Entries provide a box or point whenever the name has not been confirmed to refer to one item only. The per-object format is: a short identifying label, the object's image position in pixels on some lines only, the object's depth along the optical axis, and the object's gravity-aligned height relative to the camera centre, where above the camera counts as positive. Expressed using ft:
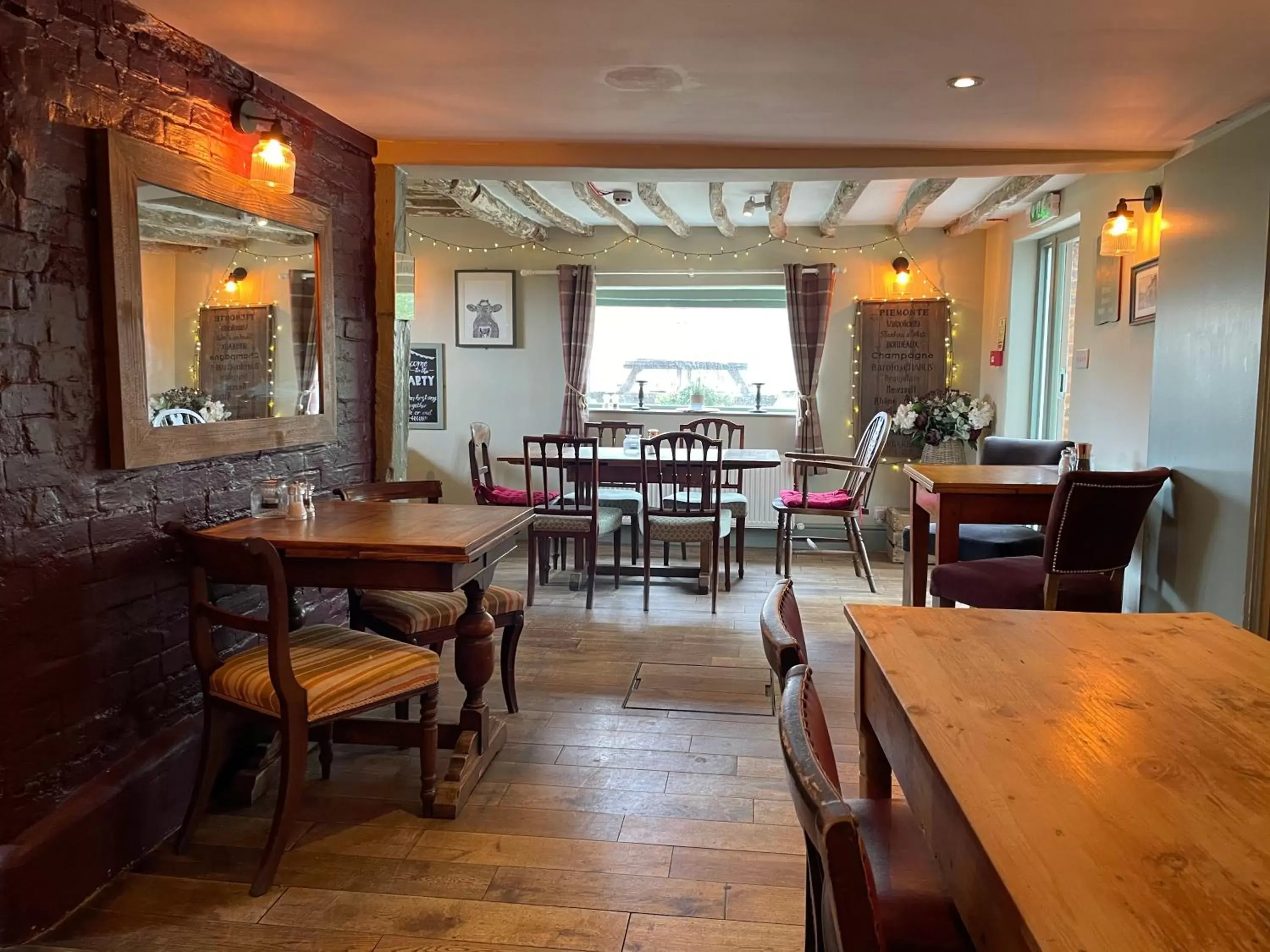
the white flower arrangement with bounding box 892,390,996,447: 18.48 -0.65
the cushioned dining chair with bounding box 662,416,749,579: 16.15 -1.98
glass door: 16.22 +1.09
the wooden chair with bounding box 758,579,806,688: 3.74 -1.14
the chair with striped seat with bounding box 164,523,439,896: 6.52 -2.41
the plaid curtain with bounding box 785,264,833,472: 19.48 +1.36
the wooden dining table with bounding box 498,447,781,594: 15.06 -1.48
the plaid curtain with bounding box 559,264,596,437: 19.99 +1.15
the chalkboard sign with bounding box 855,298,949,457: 19.51 +0.78
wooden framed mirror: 6.87 +0.63
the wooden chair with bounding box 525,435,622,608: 14.32 -2.18
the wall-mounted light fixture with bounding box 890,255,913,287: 19.34 +2.65
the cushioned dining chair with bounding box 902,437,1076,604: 12.08 -2.10
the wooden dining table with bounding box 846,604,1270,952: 2.56 -1.49
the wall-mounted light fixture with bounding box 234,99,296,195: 8.32 +2.20
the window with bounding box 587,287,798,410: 20.65 +0.87
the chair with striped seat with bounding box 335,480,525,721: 8.73 -2.40
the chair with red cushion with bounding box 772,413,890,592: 16.05 -2.12
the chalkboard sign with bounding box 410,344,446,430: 20.77 -0.14
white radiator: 20.08 -2.45
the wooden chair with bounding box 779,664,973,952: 2.51 -1.63
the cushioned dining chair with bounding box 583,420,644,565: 17.04 -2.22
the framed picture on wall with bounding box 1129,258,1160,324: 11.89 +1.40
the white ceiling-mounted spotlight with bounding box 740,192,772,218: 16.67 +3.52
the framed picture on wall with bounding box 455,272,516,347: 20.43 +1.73
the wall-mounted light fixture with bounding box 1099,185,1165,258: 11.74 +2.18
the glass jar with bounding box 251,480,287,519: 8.30 -1.18
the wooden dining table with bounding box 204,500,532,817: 7.04 -1.53
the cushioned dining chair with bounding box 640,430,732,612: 14.35 -2.11
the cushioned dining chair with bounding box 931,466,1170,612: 9.11 -1.79
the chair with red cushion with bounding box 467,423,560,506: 15.46 -1.90
